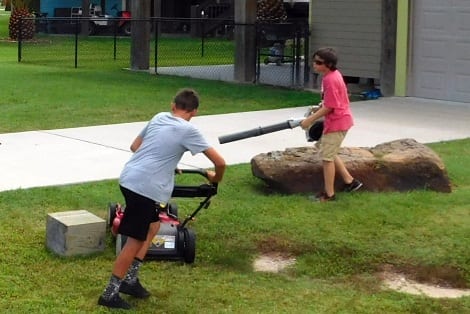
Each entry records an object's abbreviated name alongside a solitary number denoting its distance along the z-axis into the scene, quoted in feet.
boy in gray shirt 30.81
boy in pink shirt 44.01
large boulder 46.61
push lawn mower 35.42
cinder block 36.10
